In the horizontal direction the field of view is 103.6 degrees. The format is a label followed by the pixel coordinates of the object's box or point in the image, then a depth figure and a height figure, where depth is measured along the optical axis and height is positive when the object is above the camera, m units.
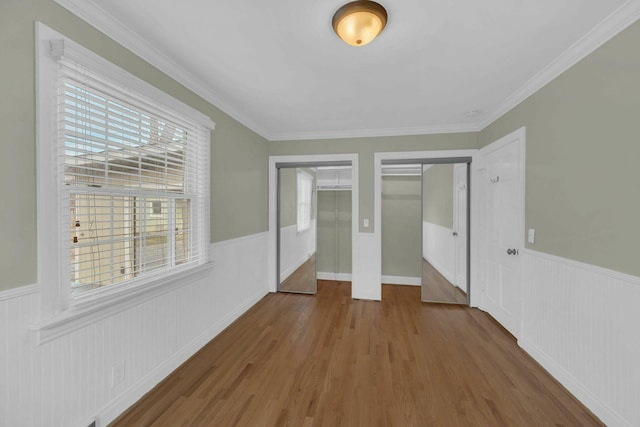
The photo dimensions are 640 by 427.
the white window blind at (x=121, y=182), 1.44 +0.20
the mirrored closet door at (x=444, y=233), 3.80 -0.35
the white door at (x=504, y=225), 2.66 -0.16
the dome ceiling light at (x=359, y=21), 1.45 +1.15
